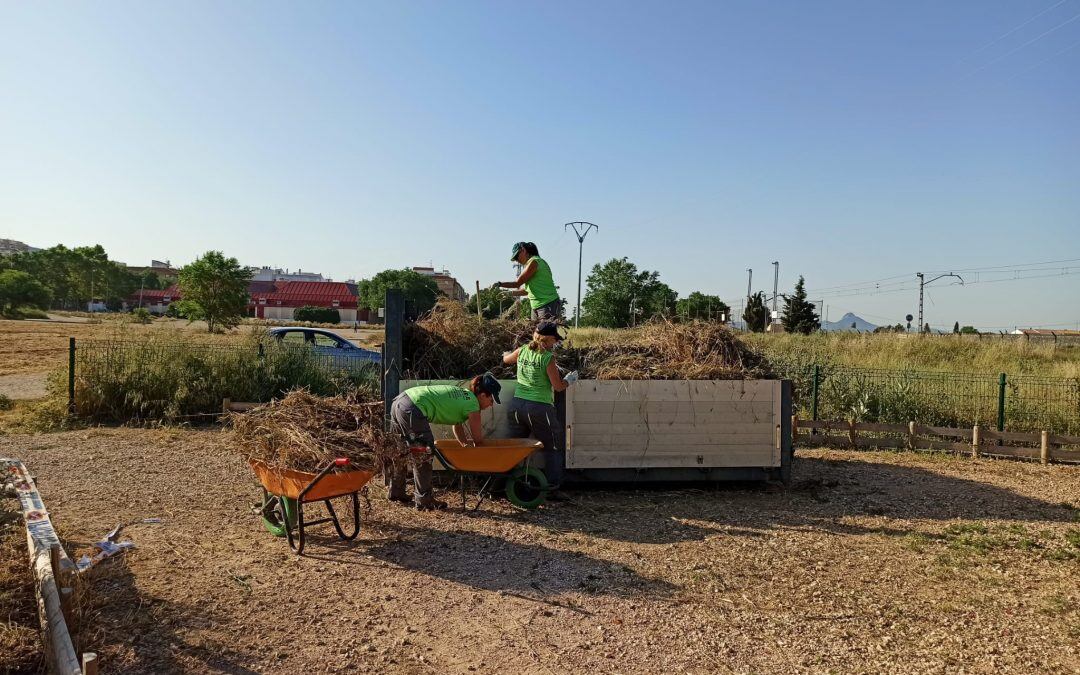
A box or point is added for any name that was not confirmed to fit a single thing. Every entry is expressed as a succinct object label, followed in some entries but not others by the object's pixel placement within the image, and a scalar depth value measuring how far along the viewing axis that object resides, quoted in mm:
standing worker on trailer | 7715
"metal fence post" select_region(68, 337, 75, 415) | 10422
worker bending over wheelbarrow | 5711
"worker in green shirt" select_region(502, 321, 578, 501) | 6285
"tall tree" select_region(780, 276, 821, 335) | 42906
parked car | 12758
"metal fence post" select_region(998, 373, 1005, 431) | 10410
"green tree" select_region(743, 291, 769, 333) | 36212
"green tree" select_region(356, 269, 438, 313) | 75688
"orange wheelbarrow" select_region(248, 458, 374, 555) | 4707
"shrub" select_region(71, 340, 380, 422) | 10586
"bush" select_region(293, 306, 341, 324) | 75438
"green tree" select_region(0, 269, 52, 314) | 54097
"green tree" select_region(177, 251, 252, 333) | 33281
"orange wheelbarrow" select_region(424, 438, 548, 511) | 5844
